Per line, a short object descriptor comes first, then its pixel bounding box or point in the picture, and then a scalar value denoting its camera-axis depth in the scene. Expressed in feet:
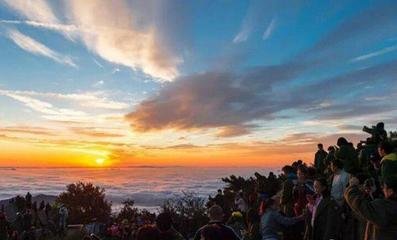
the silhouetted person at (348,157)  20.72
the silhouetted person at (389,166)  16.39
